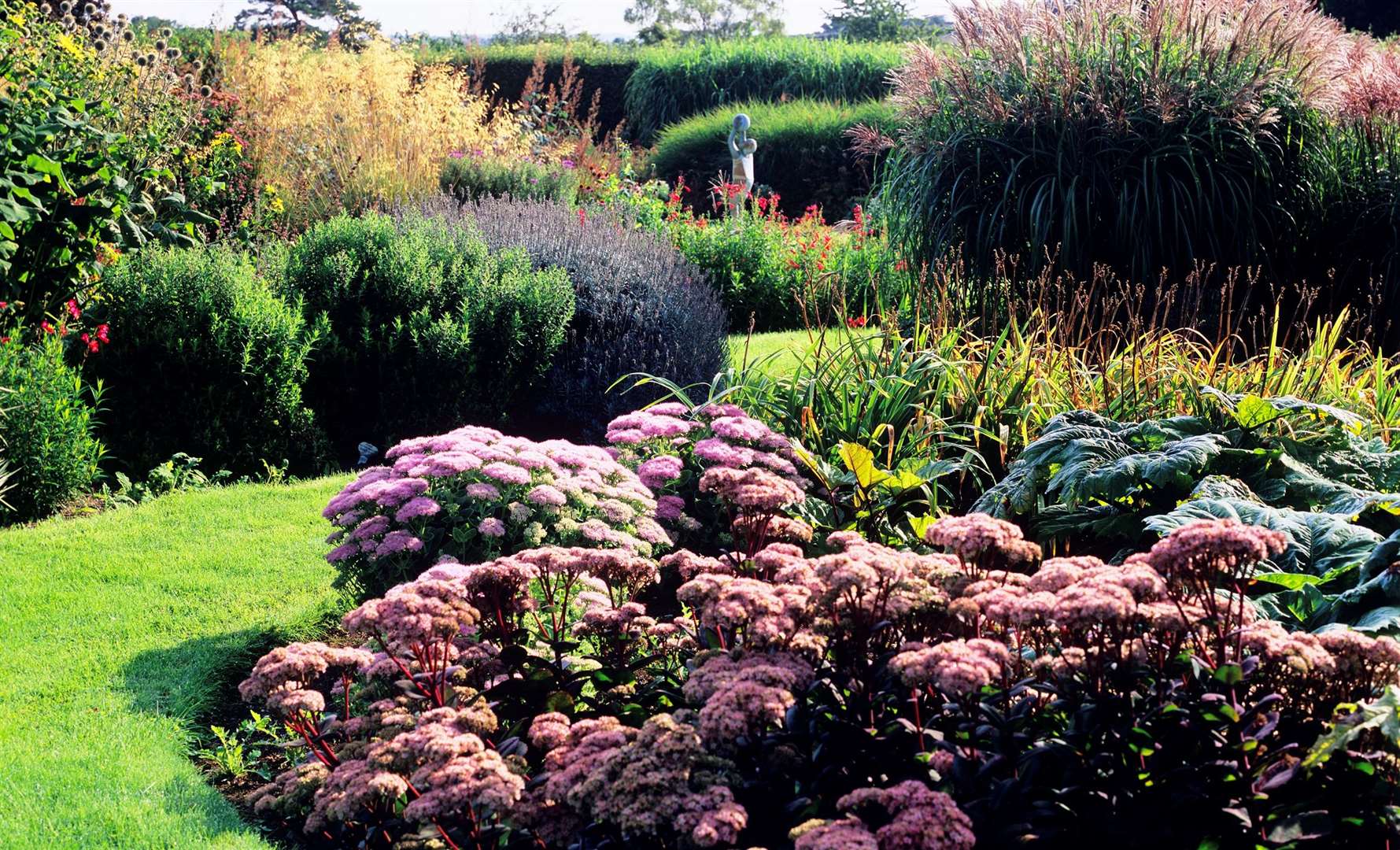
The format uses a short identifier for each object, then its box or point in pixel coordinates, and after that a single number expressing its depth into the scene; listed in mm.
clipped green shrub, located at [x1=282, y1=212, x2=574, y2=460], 6320
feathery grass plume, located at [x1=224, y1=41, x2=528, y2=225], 9305
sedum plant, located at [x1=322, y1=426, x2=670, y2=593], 3779
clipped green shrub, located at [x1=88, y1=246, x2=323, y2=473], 6055
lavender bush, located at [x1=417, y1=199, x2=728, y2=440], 6410
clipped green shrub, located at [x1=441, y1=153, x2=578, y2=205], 10781
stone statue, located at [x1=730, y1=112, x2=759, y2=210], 12406
